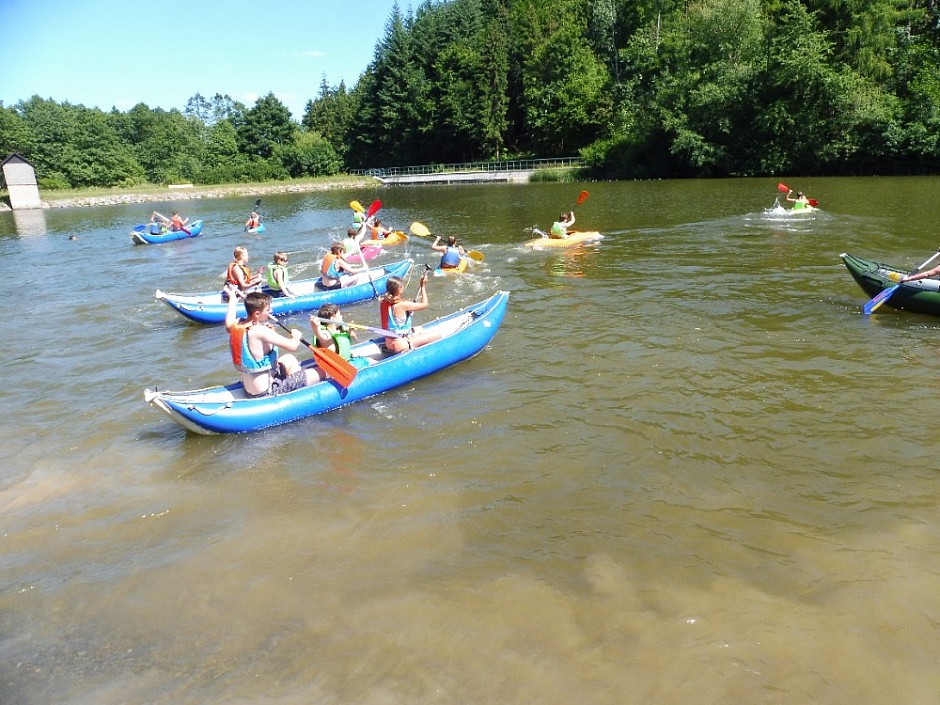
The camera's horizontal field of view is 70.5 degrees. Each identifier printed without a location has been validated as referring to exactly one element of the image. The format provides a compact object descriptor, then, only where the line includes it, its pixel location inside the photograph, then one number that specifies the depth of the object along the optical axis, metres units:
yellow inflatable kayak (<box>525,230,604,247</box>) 19.09
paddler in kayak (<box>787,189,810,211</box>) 22.58
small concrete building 46.28
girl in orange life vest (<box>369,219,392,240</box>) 20.47
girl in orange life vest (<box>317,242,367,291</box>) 13.60
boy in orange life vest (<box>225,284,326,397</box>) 7.26
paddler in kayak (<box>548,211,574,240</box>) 19.17
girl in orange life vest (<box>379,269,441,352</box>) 8.98
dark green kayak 10.45
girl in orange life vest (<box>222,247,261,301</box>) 12.50
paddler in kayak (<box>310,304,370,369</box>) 8.04
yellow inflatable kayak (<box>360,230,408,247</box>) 19.63
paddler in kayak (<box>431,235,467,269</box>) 15.75
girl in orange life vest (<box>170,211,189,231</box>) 25.55
